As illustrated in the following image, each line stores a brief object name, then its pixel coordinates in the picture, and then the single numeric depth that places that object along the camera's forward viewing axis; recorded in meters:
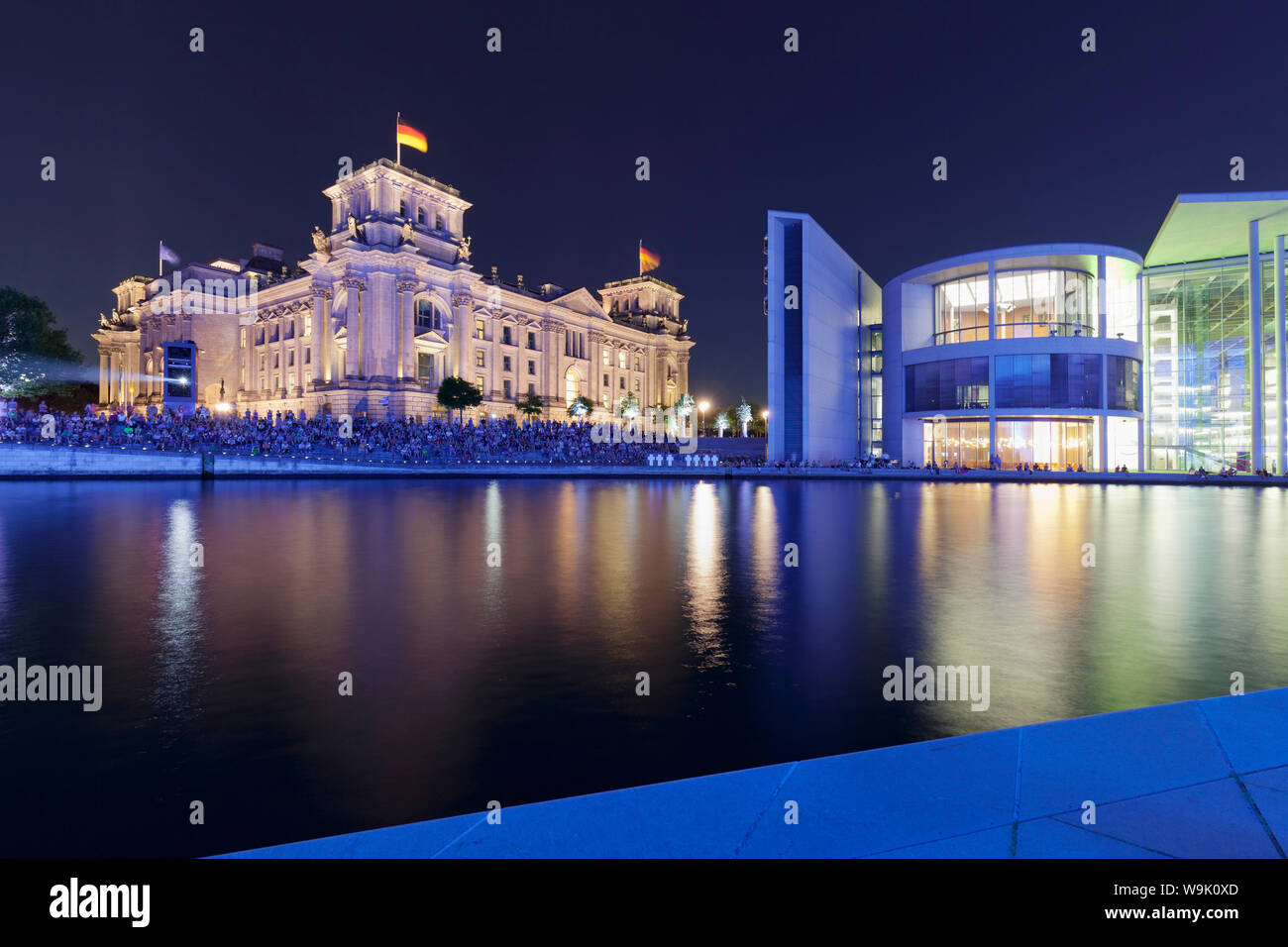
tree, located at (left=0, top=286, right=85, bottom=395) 64.06
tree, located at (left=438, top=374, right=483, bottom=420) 75.81
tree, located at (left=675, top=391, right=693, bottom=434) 117.81
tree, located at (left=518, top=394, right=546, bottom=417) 91.19
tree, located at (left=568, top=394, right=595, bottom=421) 99.56
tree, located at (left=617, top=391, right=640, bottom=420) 108.86
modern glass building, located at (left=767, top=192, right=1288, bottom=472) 59.34
